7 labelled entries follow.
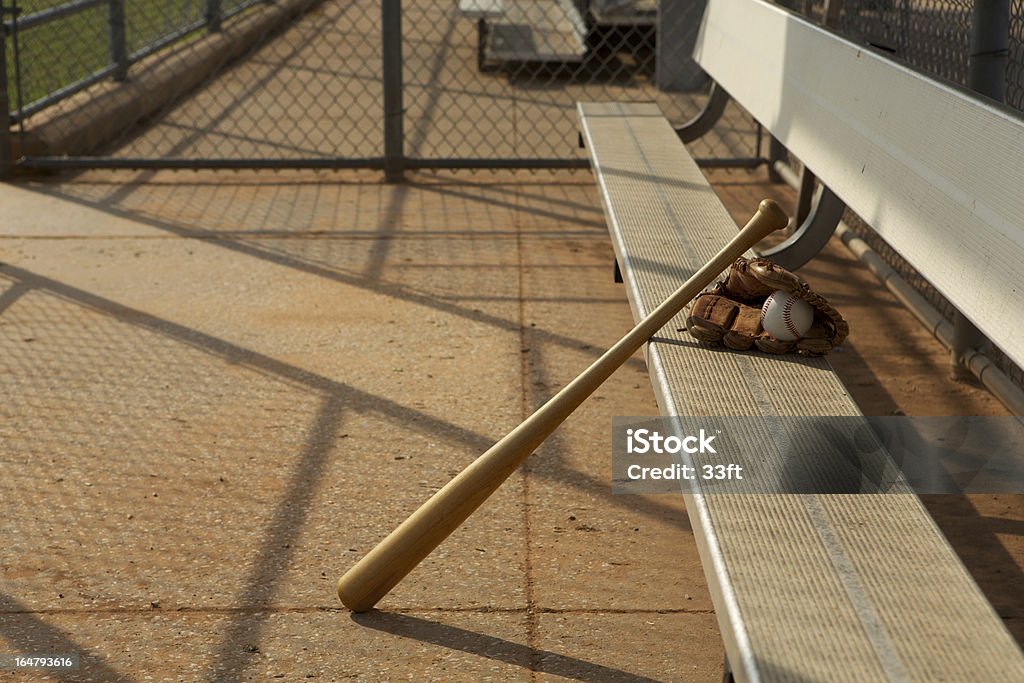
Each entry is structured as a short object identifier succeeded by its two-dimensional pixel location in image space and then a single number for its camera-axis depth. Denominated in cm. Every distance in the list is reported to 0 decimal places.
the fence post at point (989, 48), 727
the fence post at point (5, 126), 1301
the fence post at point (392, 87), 1314
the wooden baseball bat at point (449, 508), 538
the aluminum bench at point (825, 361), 355
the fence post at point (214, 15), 2362
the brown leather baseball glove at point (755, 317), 574
